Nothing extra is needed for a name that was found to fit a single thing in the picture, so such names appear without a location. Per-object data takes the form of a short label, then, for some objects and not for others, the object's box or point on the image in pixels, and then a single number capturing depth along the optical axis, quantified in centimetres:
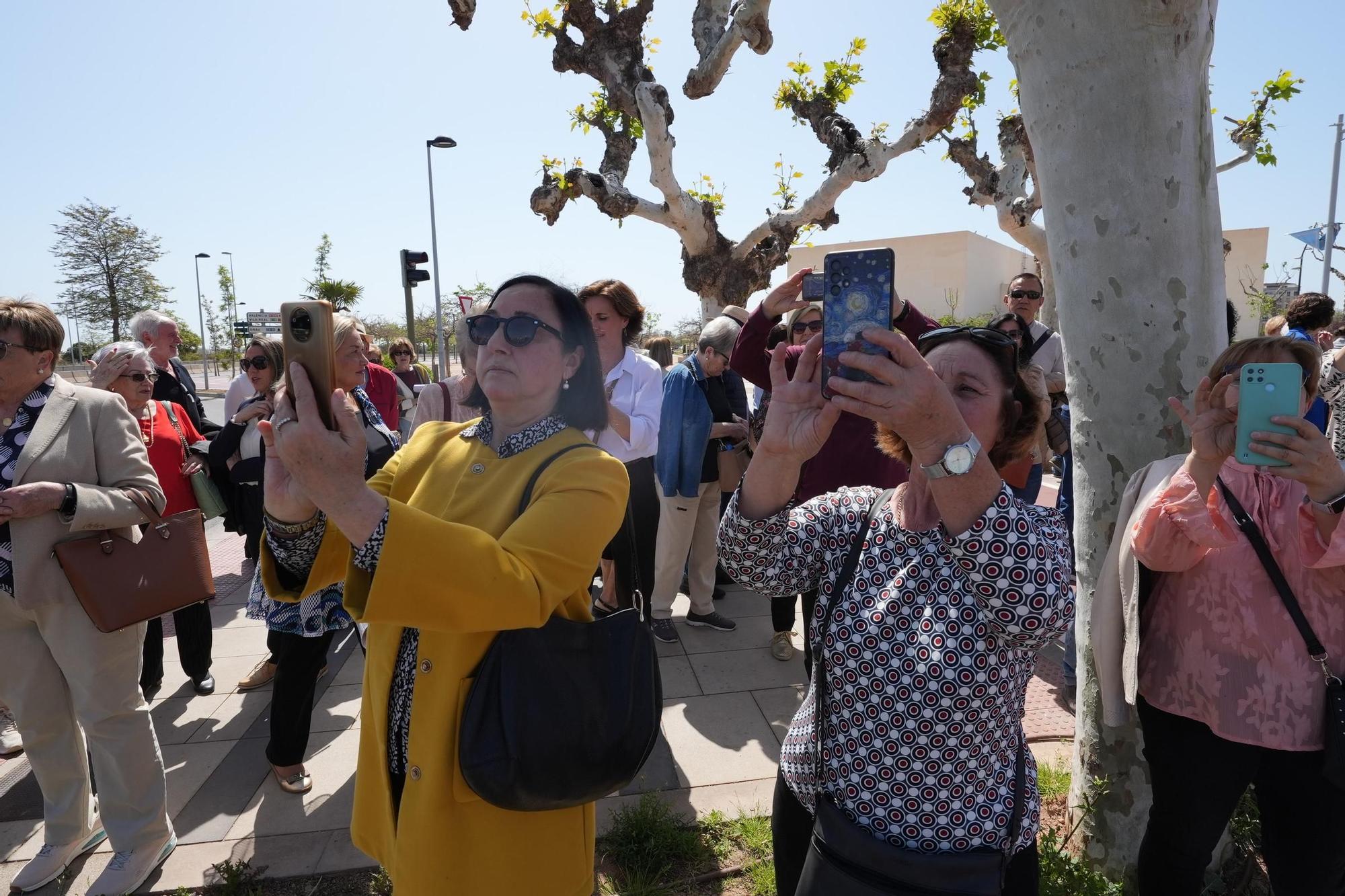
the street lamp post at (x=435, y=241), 1719
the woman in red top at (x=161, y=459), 355
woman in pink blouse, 175
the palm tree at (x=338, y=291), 2214
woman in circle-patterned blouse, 126
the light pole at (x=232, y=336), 4141
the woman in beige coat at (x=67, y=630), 244
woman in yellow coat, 121
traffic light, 1242
